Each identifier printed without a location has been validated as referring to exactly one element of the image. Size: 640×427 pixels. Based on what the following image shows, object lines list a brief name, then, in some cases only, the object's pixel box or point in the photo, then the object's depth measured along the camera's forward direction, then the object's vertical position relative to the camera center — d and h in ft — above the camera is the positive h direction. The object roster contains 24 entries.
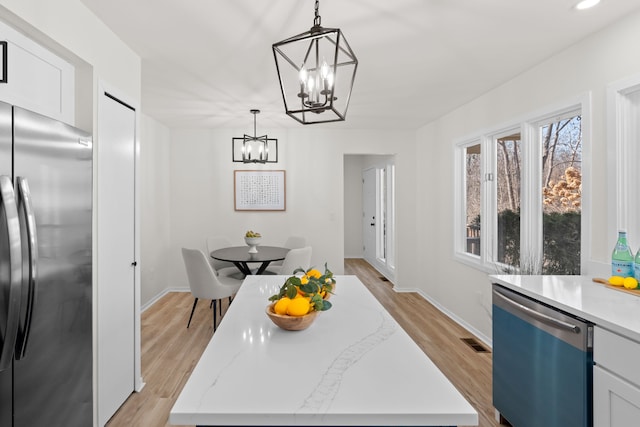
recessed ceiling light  6.11 +3.75
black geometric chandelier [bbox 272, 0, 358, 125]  3.71 +3.80
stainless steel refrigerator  3.88 -0.76
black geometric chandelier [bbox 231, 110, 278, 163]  12.87 +2.76
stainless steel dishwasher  4.94 -2.42
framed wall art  16.56 +1.30
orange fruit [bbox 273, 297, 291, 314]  4.07 -1.07
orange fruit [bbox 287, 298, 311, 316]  3.98 -1.07
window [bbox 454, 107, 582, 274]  8.30 +0.51
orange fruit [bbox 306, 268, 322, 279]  4.96 -0.86
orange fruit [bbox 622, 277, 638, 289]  5.86 -1.15
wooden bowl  3.99 -1.23
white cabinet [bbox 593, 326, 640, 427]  4.25 -2.13
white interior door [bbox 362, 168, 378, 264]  23.43 +0.03
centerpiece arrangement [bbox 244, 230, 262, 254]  13.12 -0.93
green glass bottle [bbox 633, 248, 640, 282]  6.03 -0.91
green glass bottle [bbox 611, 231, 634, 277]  6.19 -0.79
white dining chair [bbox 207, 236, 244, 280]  13.23 -2.07
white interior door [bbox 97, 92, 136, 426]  6.73 -0.83
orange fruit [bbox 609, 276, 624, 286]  6.12 -1.17
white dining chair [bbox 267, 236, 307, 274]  15.35 -1.28
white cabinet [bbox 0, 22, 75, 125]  4.96 +2.15
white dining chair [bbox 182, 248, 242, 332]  10.89 -2.07
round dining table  11.99 -1.51
